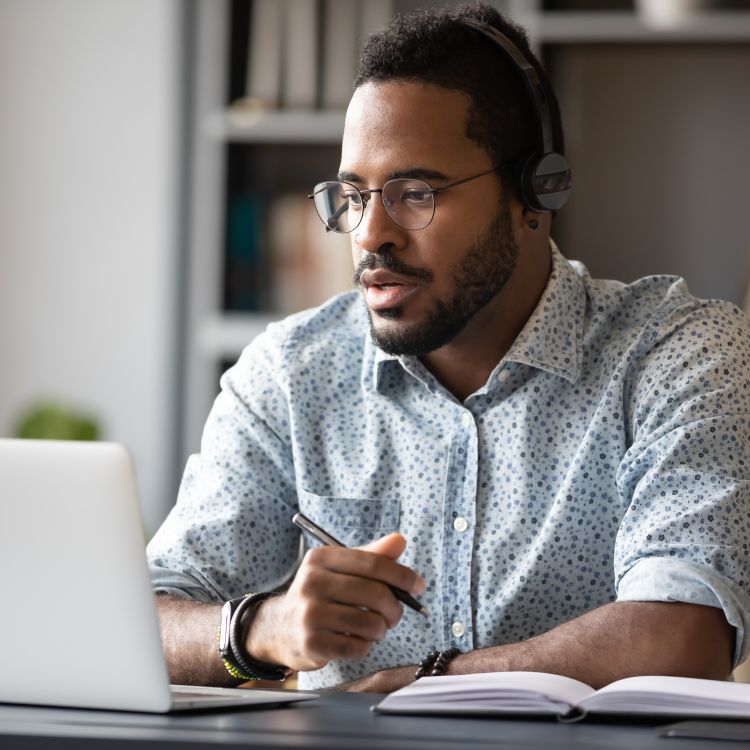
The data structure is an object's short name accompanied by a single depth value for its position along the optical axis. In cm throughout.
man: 279
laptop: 238
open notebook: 240
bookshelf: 388
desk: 231
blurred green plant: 413
